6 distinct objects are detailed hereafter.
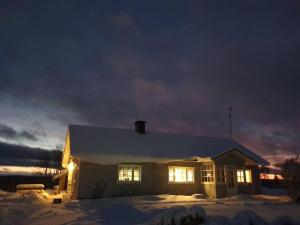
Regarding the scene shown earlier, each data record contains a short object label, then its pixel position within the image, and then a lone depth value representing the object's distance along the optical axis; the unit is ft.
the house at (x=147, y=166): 51.82
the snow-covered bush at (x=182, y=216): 21.06
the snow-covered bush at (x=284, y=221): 22.88
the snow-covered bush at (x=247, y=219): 21.78
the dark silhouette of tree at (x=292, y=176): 46.12
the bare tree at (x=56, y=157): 156.91
